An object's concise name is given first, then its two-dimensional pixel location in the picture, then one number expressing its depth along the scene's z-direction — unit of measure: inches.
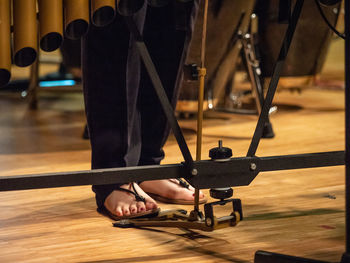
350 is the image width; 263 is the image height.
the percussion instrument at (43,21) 104.1
